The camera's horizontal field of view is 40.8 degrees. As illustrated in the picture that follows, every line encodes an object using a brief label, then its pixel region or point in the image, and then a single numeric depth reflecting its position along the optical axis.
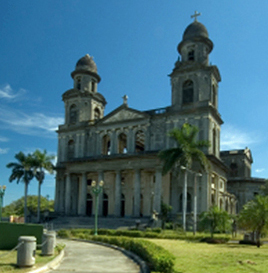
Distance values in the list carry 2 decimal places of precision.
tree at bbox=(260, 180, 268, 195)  49.69
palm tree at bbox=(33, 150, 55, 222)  52.06
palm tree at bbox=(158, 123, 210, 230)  34.38
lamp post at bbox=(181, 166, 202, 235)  33.80
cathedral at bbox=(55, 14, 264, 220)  43.47
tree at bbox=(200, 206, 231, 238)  26.34
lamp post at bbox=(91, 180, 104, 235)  31.01
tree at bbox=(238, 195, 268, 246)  22.34
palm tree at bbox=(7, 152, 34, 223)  52.09
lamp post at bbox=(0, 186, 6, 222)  31.53
